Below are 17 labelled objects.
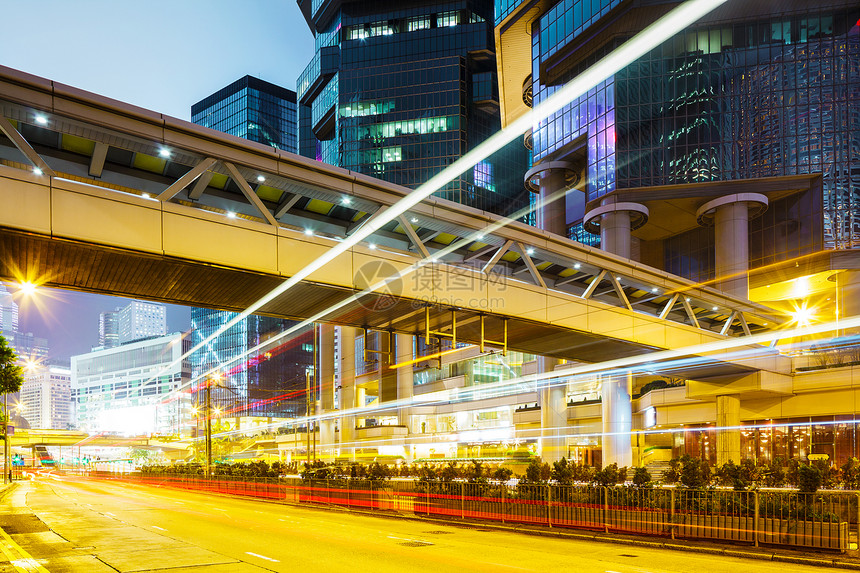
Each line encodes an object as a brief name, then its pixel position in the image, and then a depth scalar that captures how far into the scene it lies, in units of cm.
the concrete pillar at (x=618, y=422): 5047
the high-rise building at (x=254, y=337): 17288
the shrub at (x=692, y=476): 1786
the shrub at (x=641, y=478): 1933
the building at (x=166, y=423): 17900
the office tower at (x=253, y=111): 17875
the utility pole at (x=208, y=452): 5337
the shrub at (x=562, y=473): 2195
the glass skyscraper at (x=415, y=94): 11469
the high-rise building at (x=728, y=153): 5359
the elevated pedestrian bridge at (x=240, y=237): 1294
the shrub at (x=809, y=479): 1539
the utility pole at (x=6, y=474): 6204
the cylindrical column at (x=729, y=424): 3312
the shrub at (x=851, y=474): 2168
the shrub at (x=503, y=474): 2556
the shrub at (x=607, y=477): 2033
